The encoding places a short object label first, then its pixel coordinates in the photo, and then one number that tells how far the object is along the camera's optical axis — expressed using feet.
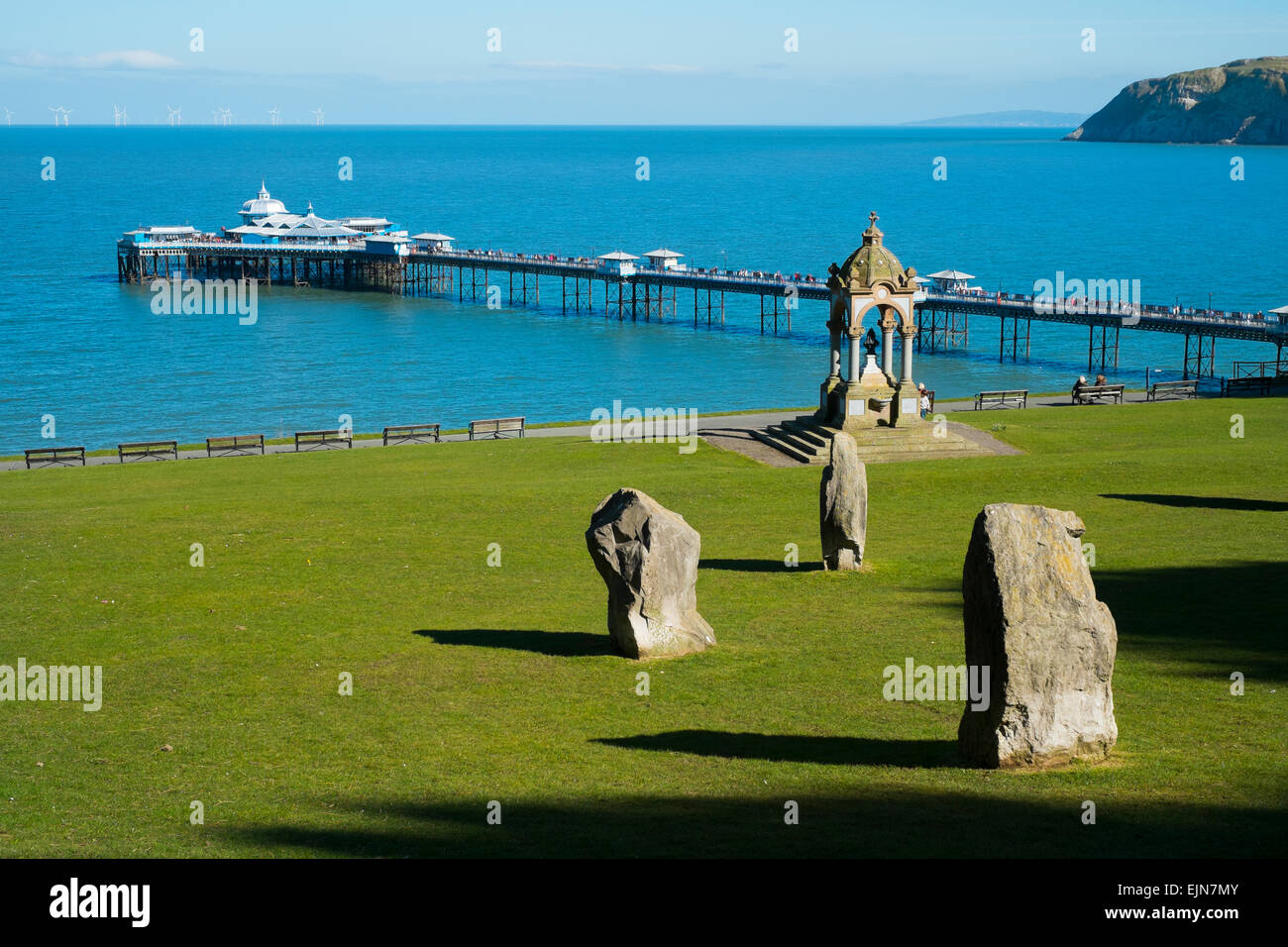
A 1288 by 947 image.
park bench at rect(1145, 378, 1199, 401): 178.80
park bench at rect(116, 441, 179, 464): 145.18
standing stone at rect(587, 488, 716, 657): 59.41
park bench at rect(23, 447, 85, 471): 141.31
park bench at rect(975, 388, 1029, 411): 169.48
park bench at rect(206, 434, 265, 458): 147.74
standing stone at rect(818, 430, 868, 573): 77.87
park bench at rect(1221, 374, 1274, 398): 178.62
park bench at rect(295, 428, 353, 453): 153.58
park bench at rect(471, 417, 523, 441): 158.30
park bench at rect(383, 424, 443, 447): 157.36
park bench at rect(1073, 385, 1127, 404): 172.35
